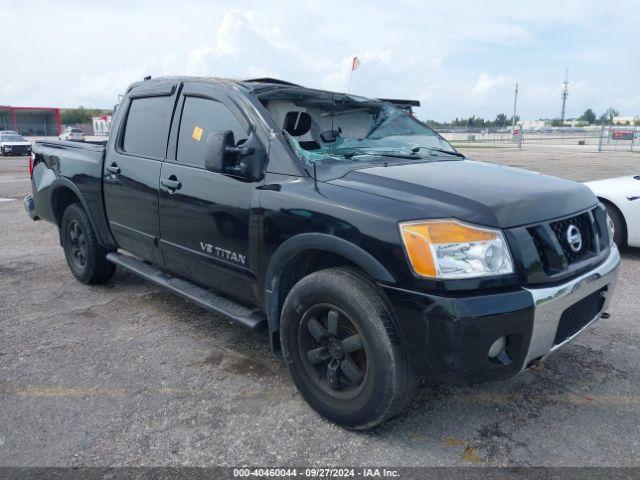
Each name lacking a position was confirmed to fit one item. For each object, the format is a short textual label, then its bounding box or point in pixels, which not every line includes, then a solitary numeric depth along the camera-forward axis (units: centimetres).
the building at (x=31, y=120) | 6512
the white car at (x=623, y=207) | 591
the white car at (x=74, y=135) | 3435
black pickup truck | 239
